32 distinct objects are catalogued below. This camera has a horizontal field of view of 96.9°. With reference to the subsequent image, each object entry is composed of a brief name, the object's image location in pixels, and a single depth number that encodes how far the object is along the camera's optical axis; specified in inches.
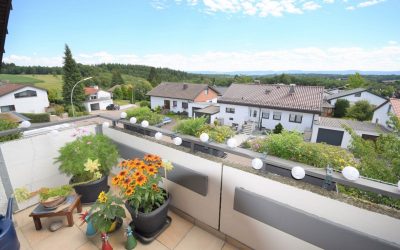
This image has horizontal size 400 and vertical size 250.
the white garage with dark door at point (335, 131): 392.0
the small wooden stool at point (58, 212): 74.9
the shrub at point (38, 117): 592.1
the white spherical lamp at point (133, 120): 101.4
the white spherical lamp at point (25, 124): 91.3
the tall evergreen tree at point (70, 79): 790.5
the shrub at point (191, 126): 83.3
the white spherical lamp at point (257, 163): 53.4
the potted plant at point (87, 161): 85.5
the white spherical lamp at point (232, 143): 64.1
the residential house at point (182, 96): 675.1
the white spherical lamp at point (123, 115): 108.9
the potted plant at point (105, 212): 63.8
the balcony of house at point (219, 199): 45.1
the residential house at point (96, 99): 861.5
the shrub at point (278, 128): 461.7
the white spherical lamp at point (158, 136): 81.1
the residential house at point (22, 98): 618.8
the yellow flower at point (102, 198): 64.5
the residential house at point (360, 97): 760.3
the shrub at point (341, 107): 703.2
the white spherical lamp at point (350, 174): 44.5
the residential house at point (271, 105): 469.4
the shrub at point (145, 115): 105.9
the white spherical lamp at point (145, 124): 92.9
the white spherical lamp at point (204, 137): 69.5
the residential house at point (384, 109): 346.1
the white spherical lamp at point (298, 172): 47.3
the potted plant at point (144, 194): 62.0
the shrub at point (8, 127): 84.2
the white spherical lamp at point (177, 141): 74.5
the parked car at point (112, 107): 894.4
